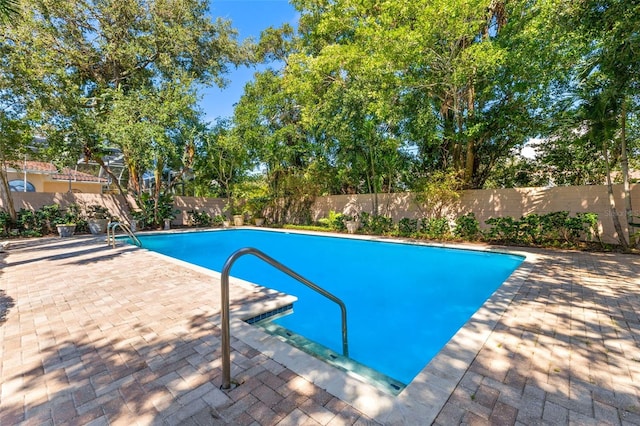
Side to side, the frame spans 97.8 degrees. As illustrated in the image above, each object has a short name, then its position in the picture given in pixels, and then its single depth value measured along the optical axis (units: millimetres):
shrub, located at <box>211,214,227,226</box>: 16647
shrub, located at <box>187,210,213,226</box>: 15959
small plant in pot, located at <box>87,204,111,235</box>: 12477
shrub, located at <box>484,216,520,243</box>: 9289
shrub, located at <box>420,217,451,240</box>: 10969
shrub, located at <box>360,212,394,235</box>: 12641
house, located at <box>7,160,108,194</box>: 17672
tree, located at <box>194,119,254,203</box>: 13969
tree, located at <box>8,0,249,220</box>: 10602
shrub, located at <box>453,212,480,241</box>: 10367
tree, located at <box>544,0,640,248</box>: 4547
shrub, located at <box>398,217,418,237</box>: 12009
